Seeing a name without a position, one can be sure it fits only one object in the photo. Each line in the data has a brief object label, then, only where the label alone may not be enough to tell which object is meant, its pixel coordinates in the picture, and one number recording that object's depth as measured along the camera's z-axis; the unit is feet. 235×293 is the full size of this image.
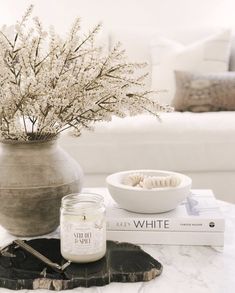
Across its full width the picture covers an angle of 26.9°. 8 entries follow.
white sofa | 7.16
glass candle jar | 2.93
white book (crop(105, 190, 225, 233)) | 3.35
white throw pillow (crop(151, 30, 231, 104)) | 9.15
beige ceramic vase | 3.28
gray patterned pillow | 8.47
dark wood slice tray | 2.75
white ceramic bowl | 3.38
